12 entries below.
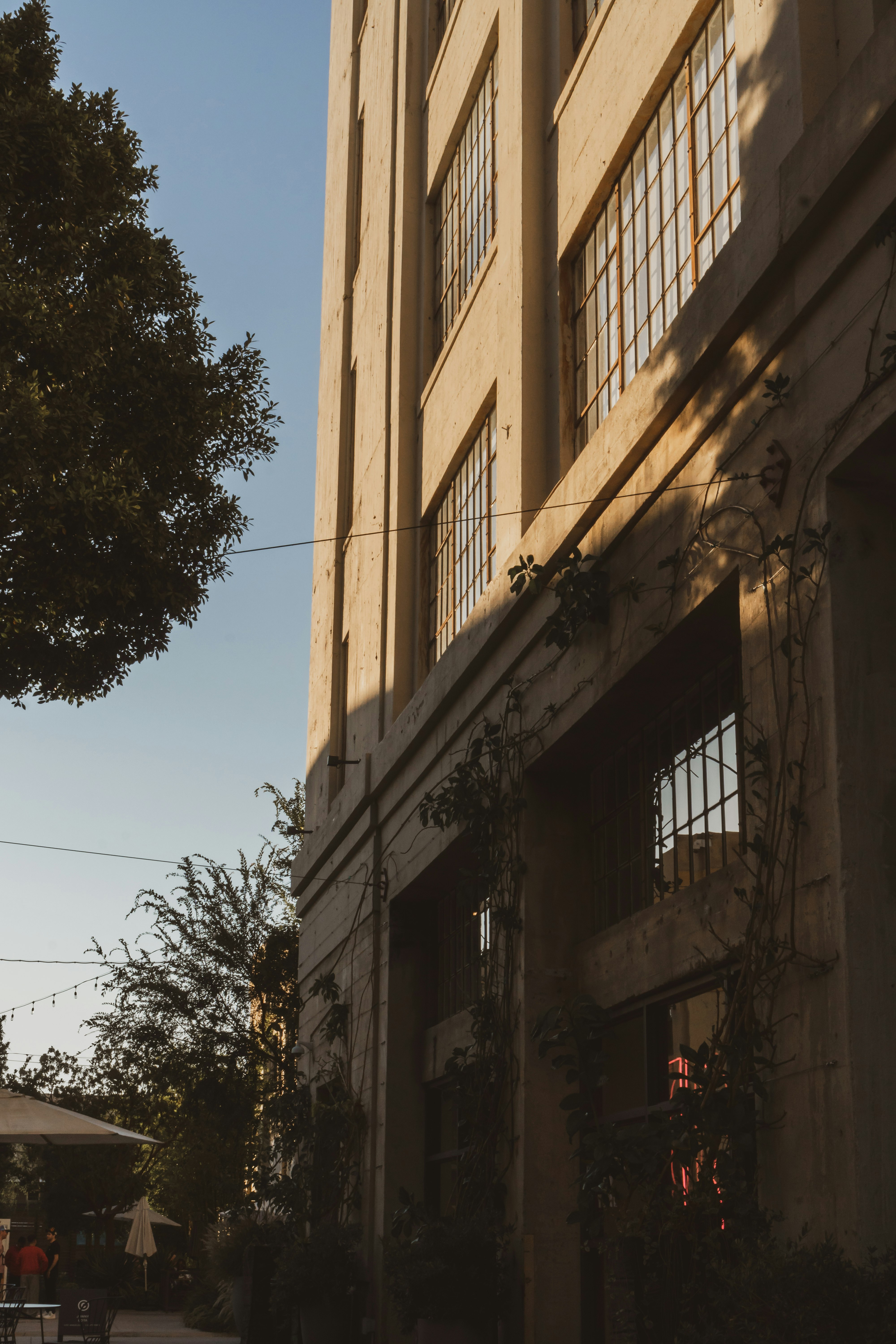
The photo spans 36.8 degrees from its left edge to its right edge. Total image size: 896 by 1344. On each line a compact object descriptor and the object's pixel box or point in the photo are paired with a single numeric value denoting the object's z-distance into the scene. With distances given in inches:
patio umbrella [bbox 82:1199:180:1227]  1473.9
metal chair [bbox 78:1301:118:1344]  583.5
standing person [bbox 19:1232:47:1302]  871.7
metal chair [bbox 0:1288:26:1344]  552.4
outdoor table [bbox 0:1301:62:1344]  551.5
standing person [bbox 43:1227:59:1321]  1111.0
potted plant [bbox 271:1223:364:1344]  503.8
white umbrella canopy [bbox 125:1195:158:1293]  1233.4
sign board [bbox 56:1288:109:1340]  596.4
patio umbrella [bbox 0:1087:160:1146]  526.6
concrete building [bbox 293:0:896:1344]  229.6
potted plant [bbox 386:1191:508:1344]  360.2
